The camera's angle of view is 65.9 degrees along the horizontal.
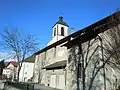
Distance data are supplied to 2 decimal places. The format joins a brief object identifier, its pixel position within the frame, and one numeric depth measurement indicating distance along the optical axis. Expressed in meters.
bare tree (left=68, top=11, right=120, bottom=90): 10.03
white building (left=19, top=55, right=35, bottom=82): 30.02
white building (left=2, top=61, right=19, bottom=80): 54.18
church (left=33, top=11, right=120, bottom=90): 9.92
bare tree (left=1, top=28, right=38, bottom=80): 22.04
